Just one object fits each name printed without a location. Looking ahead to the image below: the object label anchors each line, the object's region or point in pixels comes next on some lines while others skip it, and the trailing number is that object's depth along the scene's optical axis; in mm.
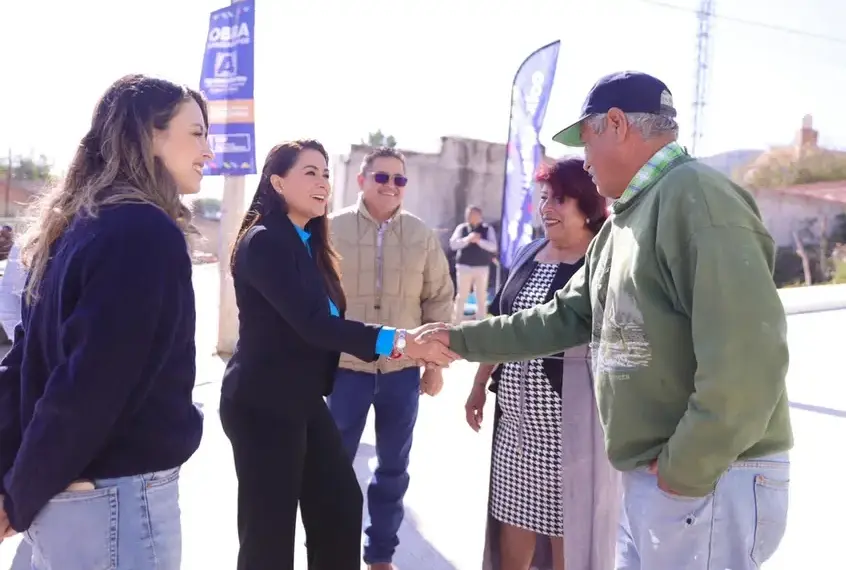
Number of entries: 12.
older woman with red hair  2943
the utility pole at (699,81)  32344
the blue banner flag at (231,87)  8016
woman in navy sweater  1618
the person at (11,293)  3381
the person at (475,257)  11938
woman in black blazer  2633
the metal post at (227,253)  8469
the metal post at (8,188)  28059
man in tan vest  3668
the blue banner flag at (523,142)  8039
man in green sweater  1711
